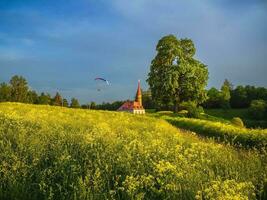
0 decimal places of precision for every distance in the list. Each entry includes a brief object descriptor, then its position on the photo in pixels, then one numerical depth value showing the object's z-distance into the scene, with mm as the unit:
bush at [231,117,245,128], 66031
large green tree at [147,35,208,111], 78281
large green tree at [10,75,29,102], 108012
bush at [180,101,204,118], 70688
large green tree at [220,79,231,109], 115500
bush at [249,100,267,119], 93188
